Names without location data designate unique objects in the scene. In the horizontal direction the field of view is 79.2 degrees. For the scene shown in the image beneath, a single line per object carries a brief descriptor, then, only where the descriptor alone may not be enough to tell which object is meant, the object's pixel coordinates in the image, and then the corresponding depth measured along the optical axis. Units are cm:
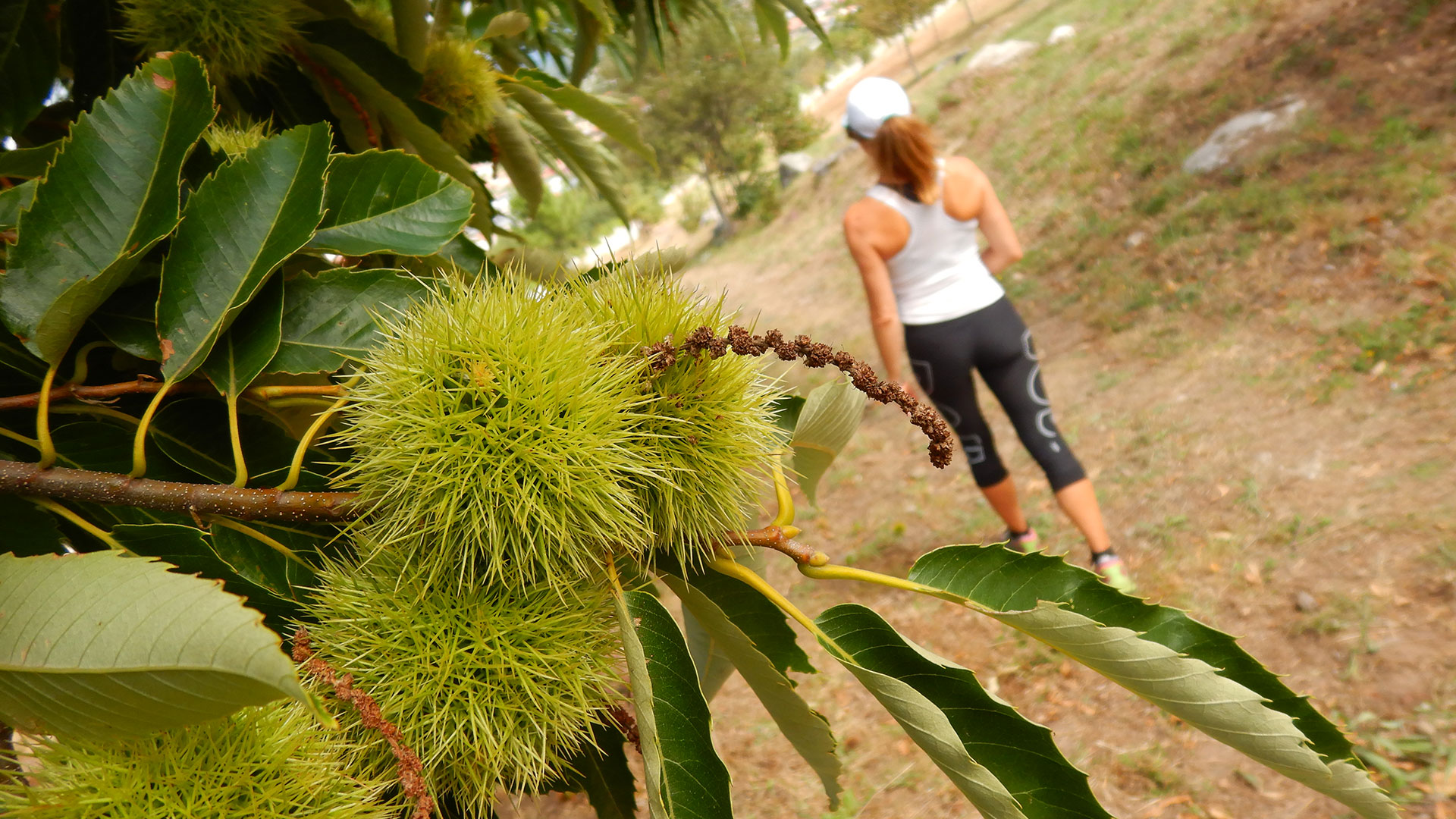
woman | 323
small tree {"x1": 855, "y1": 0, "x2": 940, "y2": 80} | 2469
